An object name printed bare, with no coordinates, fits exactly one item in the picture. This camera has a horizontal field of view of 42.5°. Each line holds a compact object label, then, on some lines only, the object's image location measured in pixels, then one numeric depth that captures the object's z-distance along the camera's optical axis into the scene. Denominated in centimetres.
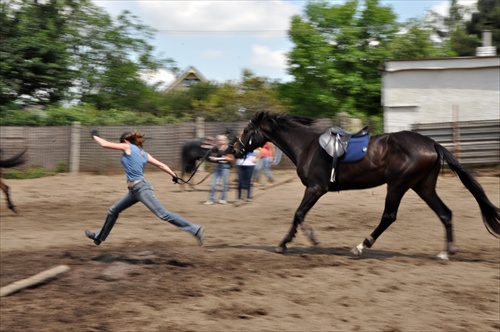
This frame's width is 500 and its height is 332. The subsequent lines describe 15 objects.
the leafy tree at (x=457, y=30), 4872
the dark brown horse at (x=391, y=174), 954
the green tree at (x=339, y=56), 3130
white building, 2302
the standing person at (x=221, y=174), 1587
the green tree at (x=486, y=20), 4788
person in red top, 1906
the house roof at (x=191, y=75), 7462
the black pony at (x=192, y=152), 1847
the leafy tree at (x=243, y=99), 2642
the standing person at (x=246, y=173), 1566
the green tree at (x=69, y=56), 2936
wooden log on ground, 737
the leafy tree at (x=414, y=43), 3192
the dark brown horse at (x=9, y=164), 1422
